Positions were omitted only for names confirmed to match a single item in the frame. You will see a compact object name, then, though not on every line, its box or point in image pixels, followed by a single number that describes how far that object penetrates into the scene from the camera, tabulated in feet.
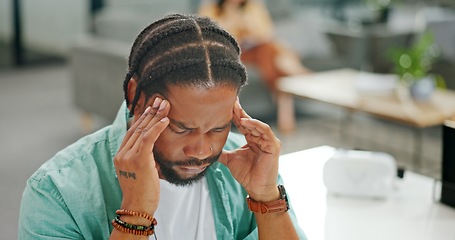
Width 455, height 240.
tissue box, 6.70
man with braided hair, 4.48
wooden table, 13.97
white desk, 5.95
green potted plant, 14.75
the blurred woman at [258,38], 17.49
